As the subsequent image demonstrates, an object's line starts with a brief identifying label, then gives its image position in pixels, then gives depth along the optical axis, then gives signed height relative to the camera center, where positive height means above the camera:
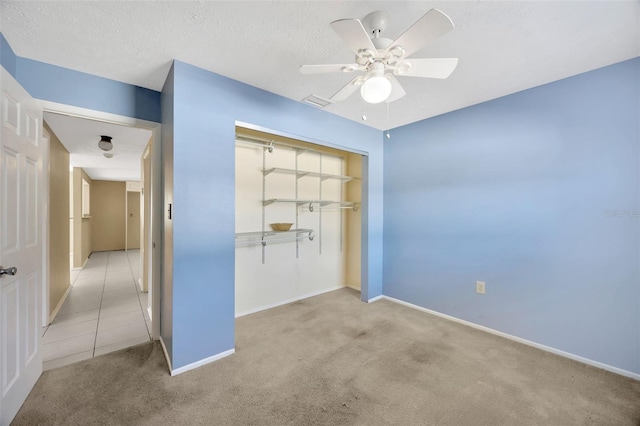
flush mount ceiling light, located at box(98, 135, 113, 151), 3.55 +0.91
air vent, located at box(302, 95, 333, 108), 2.59 +1.11
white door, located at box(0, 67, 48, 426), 1.52 -0.21
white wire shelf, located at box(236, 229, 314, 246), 3.16 -0.33
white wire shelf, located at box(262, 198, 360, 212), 3.35 +0.12
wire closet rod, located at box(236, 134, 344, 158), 3.11 +0.86
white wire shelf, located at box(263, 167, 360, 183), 3.35 +0.51
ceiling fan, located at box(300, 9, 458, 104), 1.24 +0.83
